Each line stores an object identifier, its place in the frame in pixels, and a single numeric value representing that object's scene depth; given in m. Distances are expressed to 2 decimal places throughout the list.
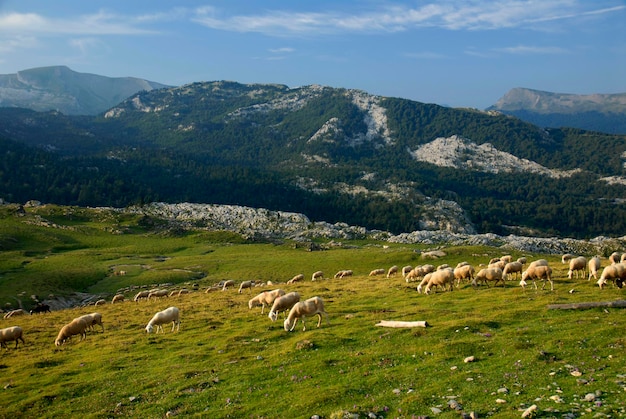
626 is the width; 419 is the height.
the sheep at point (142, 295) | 57.75
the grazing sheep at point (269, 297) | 39.06
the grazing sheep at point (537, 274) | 35.78
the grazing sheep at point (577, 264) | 39.31
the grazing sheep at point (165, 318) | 34.94
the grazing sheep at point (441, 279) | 38.94
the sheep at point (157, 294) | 57.84
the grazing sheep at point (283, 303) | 33.59
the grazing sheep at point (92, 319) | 35.61
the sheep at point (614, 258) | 44.50
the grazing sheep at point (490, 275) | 38.81
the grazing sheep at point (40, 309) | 51.91
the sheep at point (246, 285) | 58.93
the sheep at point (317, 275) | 66.99
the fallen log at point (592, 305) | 27.27
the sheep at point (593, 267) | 38.48
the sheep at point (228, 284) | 64.19
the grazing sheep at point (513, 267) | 42.58
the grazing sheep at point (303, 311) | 30.25
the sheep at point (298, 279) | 63.87
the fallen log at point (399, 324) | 26.72
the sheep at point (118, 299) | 58.81
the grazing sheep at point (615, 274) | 33.19
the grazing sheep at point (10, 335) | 33.47
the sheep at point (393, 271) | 60.16
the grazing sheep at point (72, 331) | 33.56
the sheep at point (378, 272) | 64.69
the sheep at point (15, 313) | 49.69
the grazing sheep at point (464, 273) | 40.94
